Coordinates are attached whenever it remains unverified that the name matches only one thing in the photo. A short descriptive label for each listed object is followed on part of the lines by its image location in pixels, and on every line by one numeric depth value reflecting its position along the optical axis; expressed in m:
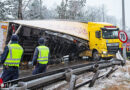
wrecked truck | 8.77
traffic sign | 7.65
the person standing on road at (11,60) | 3.78
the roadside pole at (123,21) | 9.13
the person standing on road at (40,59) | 4.71
